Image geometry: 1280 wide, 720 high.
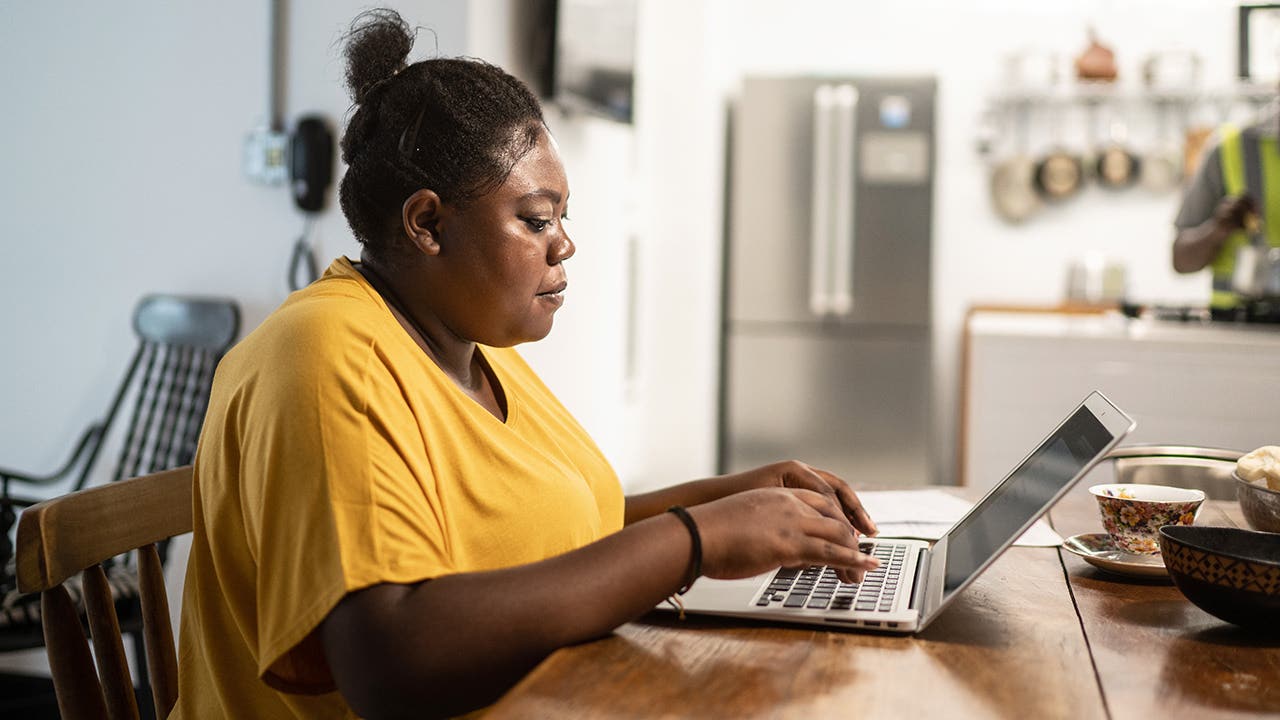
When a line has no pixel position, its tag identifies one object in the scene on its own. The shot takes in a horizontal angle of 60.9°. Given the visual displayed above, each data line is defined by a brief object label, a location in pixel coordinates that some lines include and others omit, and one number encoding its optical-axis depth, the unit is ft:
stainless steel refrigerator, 14.66
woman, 2.76
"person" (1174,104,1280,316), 10.19
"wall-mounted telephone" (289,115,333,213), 7.66
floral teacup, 3.68
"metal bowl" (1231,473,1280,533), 3.66
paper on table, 4.30
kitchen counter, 11.02
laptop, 3.04
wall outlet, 7.79
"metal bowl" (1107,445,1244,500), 4.72
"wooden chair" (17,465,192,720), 3.20
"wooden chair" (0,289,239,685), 7.86
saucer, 3.66
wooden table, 2.55
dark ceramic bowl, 2.98
